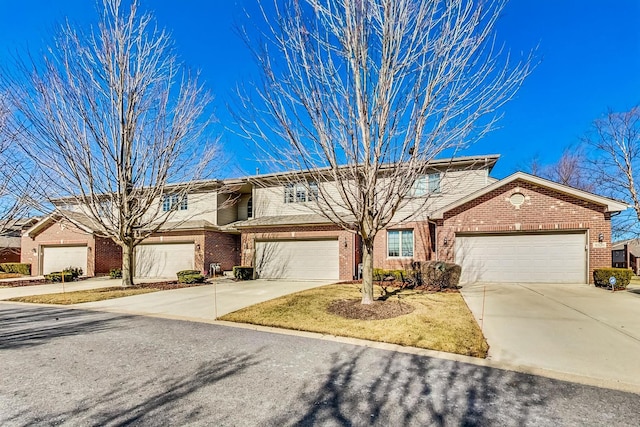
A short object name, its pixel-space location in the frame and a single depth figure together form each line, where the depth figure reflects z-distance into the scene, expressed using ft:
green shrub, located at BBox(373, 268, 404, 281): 46.00
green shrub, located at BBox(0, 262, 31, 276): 71.56
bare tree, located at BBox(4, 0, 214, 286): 40.06
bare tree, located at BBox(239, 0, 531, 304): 22.76
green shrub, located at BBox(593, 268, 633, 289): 37.78
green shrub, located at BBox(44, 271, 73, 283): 57.00
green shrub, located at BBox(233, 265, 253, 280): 55.11
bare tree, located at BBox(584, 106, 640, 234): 70.49
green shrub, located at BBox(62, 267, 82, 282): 59.74
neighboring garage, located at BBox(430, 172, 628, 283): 41.96
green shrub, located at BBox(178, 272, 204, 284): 49.67
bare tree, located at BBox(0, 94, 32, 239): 31.55
